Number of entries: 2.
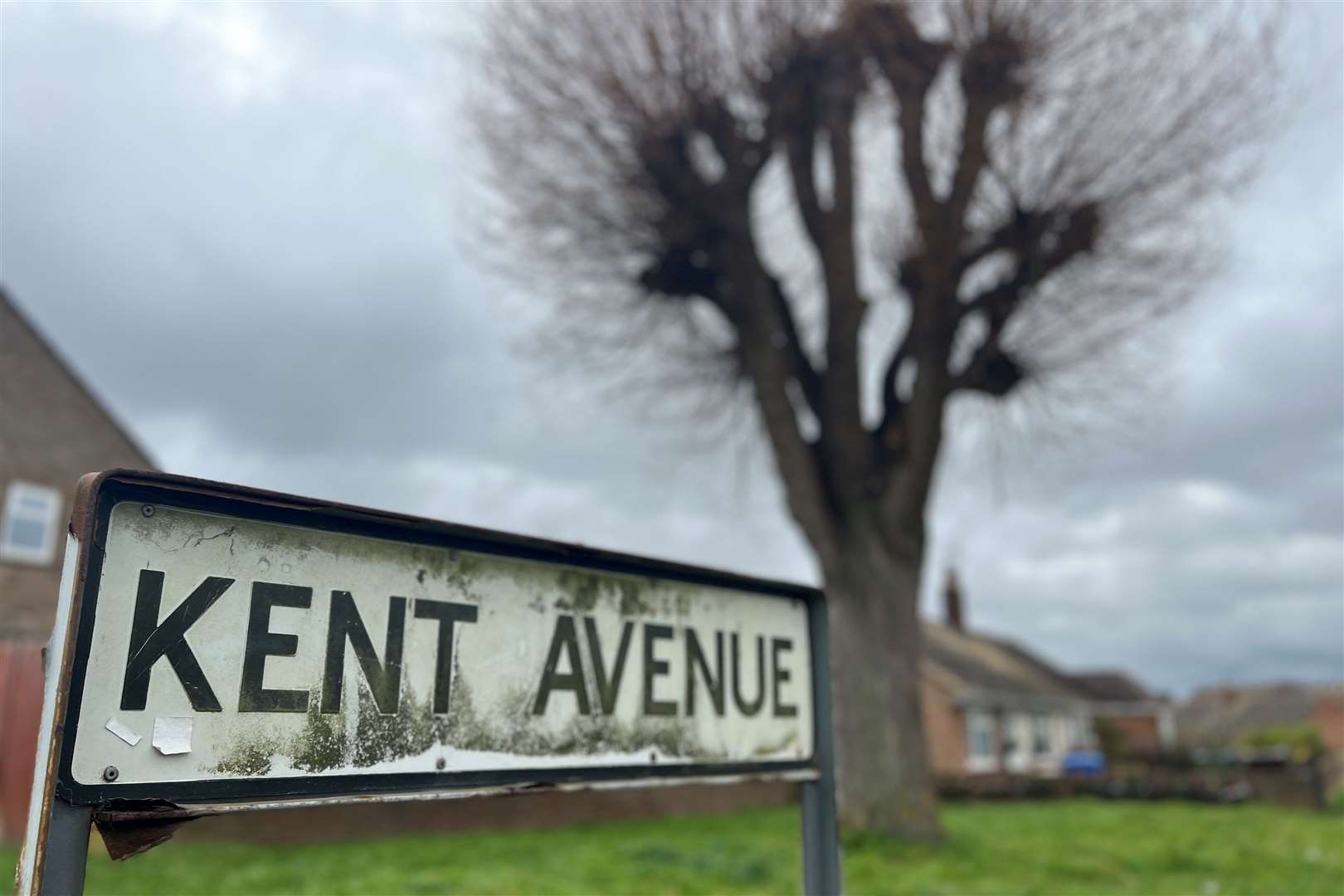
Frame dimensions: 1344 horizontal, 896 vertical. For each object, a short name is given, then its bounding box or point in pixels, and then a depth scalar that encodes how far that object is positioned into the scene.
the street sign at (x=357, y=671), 1.47
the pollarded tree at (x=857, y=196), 10.42
